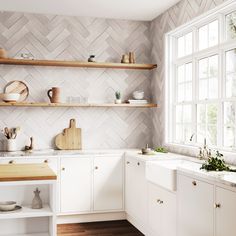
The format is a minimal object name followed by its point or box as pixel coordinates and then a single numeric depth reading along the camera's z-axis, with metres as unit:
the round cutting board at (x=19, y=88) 4.24
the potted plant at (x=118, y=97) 4.40
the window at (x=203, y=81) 3.20
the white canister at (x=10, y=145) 4.12
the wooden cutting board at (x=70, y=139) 4.34
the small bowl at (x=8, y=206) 2.48
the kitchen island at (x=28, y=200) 2.46
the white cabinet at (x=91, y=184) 4.01
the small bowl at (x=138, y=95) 4.49
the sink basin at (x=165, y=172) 2.93
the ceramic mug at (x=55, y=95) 4.21
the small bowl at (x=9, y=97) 4.07
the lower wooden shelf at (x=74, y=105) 4.07
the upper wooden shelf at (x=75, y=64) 4.09
